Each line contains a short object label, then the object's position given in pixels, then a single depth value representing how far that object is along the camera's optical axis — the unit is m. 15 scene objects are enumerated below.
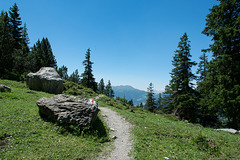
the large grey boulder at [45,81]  17.08
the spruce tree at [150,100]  45.56
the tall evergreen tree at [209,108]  15.29
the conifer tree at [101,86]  84.81
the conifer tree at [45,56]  49.70
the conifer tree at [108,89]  80.63
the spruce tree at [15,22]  41.28
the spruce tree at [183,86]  19.48
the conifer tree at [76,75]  79.07
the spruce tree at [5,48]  23.55
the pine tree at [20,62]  27.86
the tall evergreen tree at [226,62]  12.38
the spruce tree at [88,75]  38.00
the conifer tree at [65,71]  86.20
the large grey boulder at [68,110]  7.08
